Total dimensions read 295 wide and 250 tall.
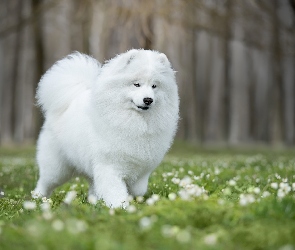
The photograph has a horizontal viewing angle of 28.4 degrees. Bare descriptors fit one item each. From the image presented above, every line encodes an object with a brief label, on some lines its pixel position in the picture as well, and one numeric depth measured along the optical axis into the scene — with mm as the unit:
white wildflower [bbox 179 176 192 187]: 5730
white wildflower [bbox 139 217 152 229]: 4033
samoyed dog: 6480
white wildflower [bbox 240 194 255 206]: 4625
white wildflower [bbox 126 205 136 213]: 4573
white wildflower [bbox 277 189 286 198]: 5184
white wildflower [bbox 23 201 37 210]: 4430
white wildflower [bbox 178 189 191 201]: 4789
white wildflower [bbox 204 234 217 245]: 3722
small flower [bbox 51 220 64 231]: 3847
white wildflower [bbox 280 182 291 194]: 5445
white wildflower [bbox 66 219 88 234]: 3843
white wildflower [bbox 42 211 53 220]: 4292
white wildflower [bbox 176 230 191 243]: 3717
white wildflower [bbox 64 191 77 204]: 4750
